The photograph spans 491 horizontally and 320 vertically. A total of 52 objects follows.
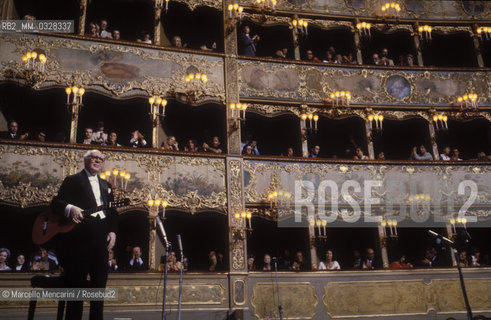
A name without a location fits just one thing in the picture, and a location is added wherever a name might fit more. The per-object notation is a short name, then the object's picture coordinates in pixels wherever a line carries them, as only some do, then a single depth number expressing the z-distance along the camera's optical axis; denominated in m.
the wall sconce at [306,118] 16.57
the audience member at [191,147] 15.45
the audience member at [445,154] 17.09
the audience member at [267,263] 14.52
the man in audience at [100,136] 14.59
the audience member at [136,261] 13.62
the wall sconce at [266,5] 17.50
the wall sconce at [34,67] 13.95
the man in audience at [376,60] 18.22
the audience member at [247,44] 17.48
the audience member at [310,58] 17.67
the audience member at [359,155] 16.56
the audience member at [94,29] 15.83
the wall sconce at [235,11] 16.81
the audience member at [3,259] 12.02
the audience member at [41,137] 14.11
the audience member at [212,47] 16.82
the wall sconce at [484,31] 18.80
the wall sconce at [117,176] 13.34
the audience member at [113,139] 14.45
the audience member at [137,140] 14.91
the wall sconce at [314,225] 15.03
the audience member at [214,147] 15.47
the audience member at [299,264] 14.57
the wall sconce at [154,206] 13.73
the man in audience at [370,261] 14.94
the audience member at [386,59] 18.27
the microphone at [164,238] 7.95
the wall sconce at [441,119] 17.17
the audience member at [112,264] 12.81
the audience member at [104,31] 16.18
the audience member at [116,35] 15.88
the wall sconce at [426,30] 18.59
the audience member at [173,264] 13.35
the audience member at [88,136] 14.28
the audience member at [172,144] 15.25
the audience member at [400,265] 14.90
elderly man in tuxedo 5.06
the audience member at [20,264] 12.37
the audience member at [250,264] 14.34
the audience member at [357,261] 14.99
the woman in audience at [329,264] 14.82
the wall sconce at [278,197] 15.10
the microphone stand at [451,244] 7.65
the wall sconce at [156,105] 15.26
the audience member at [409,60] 18.48
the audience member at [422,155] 16.89
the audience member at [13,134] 13.67
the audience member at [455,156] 16.92
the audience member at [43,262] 12.56
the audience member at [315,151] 16.72
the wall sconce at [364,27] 18.28
